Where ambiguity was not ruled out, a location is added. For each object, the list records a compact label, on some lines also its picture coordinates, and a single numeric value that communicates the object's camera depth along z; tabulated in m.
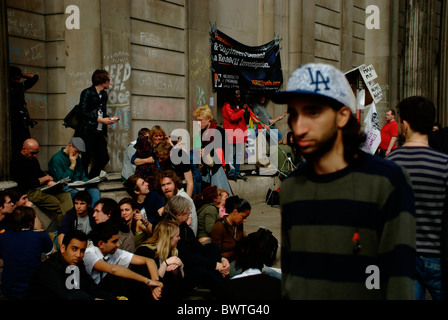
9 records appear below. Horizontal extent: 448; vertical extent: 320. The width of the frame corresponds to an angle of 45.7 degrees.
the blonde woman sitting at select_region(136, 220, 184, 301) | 5.53
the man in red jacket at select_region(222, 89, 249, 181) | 11.44
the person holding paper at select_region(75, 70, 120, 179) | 8.23
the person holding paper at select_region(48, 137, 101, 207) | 7.62
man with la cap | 2.05
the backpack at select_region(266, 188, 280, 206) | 11.81
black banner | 11.78
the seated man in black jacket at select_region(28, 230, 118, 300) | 4.70
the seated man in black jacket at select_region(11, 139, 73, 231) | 7.26
